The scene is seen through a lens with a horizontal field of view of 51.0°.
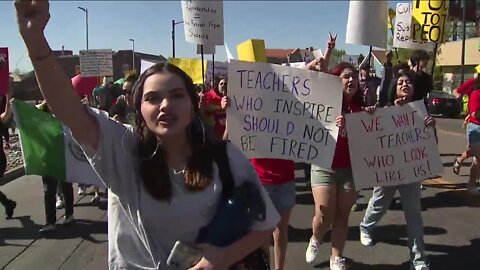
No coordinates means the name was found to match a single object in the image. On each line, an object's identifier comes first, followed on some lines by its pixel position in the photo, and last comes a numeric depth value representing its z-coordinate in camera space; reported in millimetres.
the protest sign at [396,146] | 4293
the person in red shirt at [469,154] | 6977
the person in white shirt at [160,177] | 1650
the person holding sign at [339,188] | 4148
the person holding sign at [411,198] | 4133
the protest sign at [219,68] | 12927
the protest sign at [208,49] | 7573
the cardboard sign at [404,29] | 7691
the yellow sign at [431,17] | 6777
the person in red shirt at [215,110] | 5590
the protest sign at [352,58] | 15216
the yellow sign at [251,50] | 6652
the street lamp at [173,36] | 41088
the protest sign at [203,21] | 7355
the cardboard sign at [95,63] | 11133
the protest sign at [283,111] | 4066
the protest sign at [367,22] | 4801
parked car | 22391
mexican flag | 5164
